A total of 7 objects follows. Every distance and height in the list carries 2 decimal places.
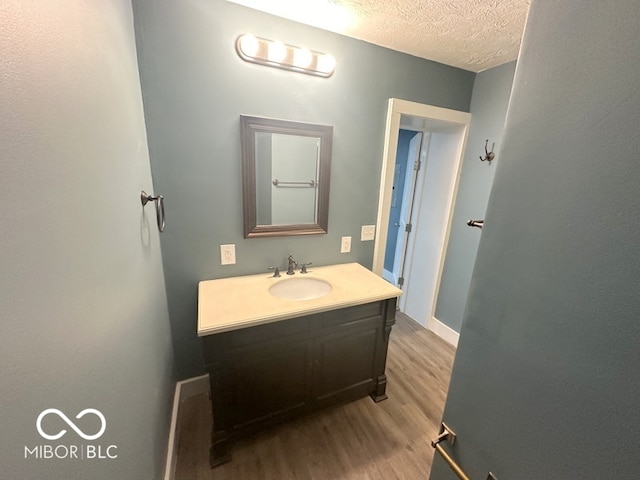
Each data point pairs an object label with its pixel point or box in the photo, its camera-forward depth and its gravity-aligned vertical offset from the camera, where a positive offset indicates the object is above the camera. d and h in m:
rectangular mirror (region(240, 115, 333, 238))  1.44 +0.00
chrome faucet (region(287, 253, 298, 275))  1.66 -0.59
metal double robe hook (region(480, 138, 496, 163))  1.82 +0.22
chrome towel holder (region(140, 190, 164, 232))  1.06 -0.17
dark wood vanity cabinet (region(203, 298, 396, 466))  1.22 -1.02
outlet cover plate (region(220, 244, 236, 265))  1.53 -0.49
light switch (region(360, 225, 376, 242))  1.89 -0.40
